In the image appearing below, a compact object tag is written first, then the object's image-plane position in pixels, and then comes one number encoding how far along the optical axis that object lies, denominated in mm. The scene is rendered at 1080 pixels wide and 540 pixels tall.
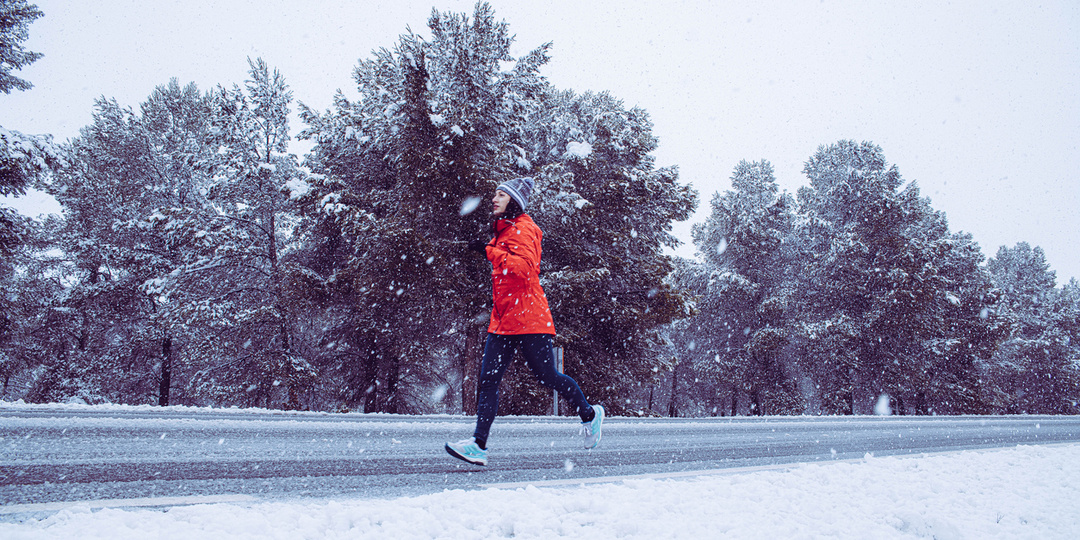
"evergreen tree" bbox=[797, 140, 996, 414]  22656
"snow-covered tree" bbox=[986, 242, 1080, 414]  32750
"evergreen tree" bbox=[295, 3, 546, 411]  12672
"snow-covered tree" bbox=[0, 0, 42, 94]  14039
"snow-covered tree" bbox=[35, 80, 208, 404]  18297
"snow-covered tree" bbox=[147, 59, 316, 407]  15484
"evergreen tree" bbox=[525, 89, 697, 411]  14641
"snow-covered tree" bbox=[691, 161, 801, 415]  25000
